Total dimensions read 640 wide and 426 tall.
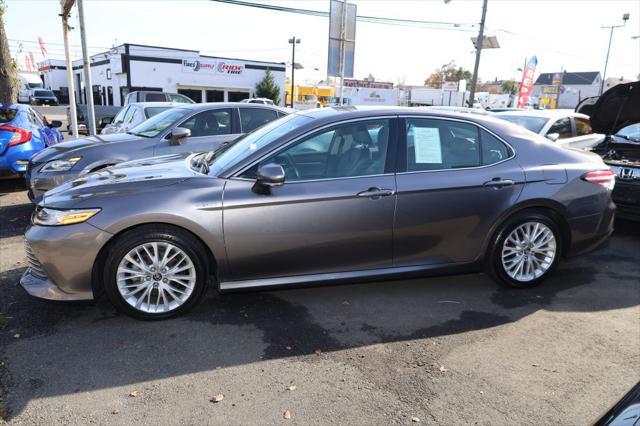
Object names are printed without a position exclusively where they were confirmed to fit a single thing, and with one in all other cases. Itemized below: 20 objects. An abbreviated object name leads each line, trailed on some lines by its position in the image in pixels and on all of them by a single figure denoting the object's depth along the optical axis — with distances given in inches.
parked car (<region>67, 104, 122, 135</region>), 673.0
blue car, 299.3
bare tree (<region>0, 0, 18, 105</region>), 442.6
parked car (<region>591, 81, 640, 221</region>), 233.5
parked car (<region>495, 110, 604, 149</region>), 337.1
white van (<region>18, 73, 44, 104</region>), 1796.3
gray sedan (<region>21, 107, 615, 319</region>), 137.9
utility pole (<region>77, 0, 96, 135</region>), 479.2
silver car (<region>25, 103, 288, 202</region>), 245.9
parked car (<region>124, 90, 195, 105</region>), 751.7
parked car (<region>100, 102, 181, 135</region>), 360.4
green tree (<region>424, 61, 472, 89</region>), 4309.5
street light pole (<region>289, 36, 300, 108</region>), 1829.5
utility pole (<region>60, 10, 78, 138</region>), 491.5
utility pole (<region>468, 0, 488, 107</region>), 946.7
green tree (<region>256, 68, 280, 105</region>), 1631.4
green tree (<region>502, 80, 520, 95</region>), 4162.9
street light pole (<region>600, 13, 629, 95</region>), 1567.7
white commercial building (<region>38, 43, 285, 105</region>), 1434.5
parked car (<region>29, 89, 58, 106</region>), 1822.1
